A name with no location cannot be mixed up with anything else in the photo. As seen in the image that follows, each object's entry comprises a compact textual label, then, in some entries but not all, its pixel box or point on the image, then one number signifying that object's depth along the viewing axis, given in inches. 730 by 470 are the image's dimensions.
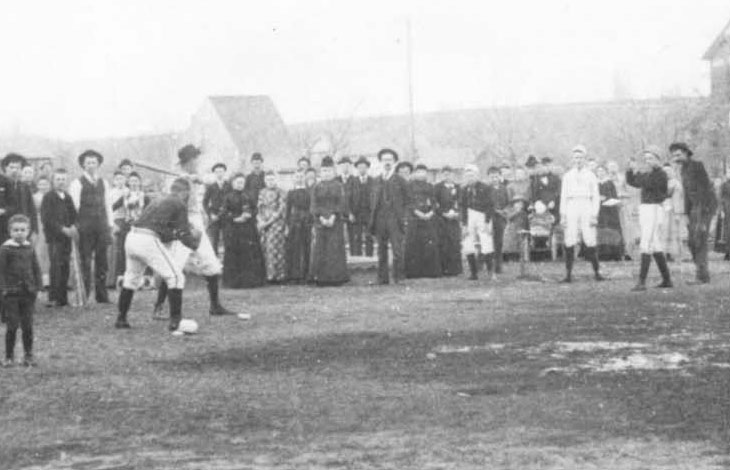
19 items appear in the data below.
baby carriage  842.2
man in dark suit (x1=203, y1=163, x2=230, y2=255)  727.7
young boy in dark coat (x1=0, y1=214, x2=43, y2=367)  385.4
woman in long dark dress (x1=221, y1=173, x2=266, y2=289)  719.7
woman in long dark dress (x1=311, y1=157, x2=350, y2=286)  727.1
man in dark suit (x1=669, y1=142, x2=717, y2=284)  647.8
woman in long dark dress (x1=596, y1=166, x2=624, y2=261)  909.8
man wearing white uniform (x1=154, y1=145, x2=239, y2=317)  494.9
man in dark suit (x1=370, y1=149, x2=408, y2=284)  730.8
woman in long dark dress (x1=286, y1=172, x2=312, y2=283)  764.6
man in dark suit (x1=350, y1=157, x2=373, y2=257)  812.6
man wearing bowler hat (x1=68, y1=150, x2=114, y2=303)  633.0
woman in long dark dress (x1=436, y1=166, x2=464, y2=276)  816.3
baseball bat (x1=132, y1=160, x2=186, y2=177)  744.7
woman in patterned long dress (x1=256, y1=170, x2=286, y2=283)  764.0
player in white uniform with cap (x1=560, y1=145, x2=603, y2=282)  697.6
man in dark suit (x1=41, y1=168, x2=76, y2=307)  619.8
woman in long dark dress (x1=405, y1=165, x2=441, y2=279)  795.4
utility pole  2082.9
